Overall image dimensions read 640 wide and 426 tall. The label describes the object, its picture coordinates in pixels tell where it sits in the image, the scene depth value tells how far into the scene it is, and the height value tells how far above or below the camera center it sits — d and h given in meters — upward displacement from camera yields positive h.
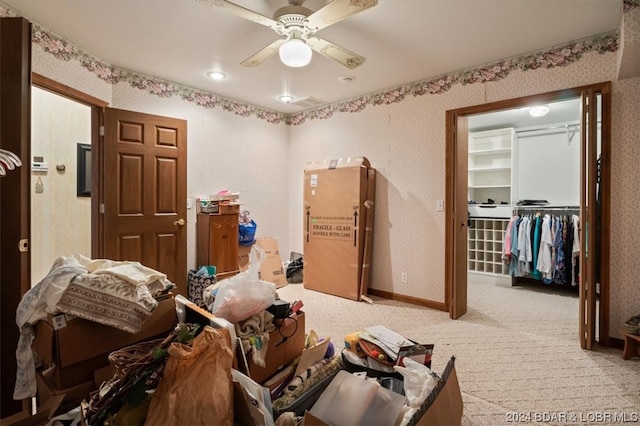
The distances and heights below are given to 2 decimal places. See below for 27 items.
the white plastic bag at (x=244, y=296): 1.69 -0.46
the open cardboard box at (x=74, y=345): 1.40 -0.63
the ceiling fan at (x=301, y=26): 1.88 +1.23
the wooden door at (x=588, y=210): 2.52 +0.01
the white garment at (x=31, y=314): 1.48 -0.49
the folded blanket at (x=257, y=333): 1.61 -0.65
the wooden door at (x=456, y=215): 3.32 -0.03
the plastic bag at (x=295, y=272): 4.79 -0.91
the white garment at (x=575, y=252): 4.20 -0.52
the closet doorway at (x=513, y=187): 2.55 +0.32
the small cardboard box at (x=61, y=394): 1.42 -0.85
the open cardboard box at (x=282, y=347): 1.67 -0.77
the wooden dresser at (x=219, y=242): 3.84 -0.38
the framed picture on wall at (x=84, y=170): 3.93 +0.50
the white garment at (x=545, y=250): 4.33 -0.52
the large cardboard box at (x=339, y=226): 3.97 -0.18
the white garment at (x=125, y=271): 1.58 -0.31
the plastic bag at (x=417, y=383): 1.30 -0.74
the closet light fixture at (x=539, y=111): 4.16 +1.34
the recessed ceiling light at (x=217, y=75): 3.48 +1.51
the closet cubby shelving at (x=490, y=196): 5.07 +0.27
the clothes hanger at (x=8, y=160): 1.32 +0.21
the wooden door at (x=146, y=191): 3.13 +0.21
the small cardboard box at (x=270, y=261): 4.29 -0.71
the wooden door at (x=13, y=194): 1.62 +0.08
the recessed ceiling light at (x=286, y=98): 3.94 +1.40
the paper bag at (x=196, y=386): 1.15 -0.66
